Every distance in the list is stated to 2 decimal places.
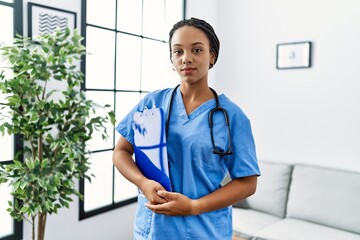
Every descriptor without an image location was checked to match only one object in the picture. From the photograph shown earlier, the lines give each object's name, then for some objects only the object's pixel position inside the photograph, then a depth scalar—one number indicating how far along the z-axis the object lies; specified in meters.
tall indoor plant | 1.59
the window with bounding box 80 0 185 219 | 2.36
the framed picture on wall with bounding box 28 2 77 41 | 1.86
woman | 0.85
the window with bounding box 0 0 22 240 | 1.82
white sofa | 2.34
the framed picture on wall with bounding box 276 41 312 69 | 2.82
